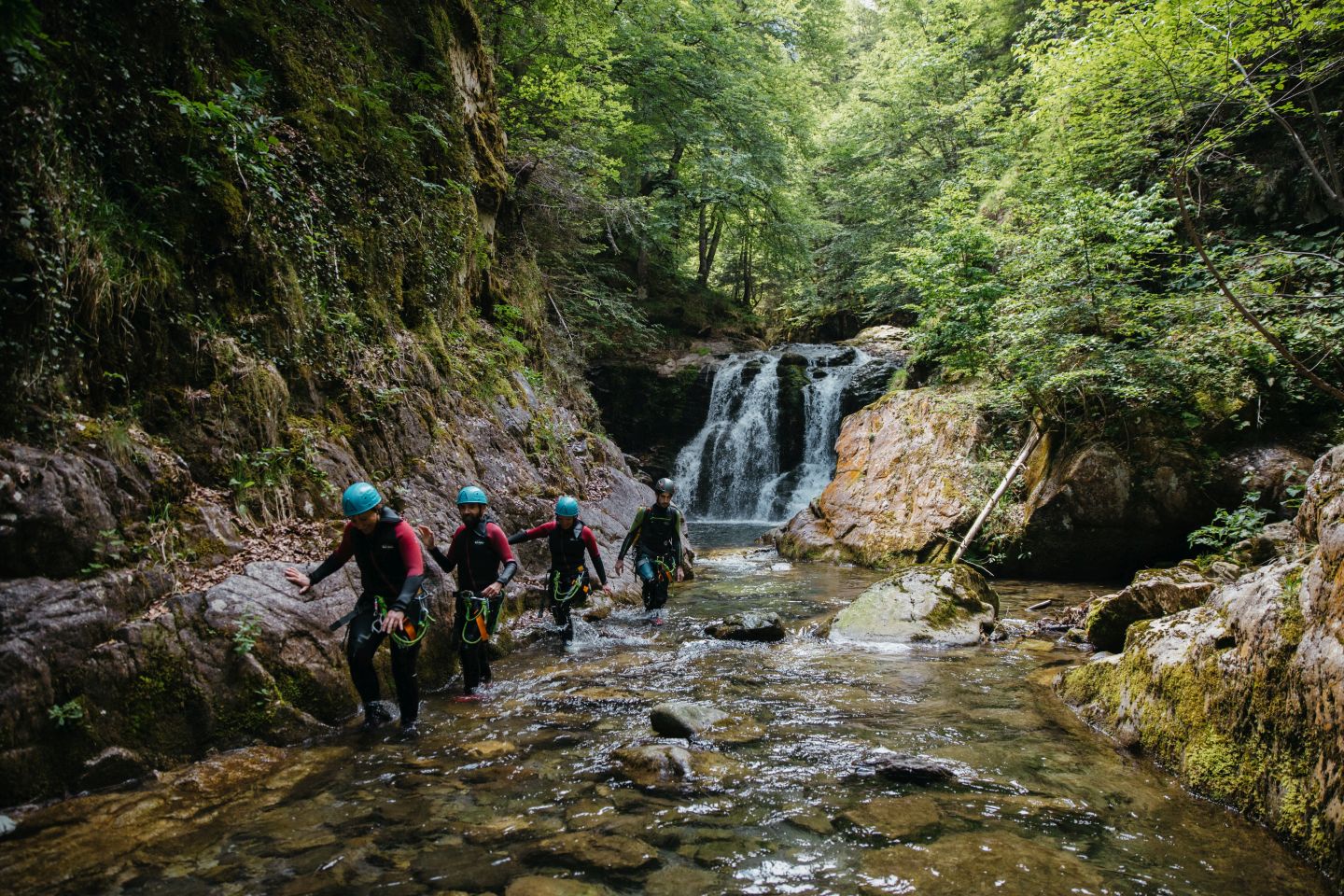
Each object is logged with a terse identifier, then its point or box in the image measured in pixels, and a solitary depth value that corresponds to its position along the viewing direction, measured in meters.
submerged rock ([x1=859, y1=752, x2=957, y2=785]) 4.07
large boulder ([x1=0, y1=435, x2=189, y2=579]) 3.80
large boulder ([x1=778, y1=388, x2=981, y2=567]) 12.54
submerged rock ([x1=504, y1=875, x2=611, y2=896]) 2.98
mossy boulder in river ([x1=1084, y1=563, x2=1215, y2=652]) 6.23
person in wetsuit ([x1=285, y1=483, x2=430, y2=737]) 4.93
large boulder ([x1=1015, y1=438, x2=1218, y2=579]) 9.91
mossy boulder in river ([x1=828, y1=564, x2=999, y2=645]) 7.78
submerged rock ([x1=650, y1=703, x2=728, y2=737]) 4.84
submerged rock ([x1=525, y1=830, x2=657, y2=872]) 3.21
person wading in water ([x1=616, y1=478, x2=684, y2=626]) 9.04
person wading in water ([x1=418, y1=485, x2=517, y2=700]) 5.89
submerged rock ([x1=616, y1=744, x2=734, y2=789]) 4.14
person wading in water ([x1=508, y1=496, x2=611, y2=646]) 7.52
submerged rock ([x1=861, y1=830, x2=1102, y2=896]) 2.92
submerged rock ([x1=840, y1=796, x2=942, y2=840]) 3.48
